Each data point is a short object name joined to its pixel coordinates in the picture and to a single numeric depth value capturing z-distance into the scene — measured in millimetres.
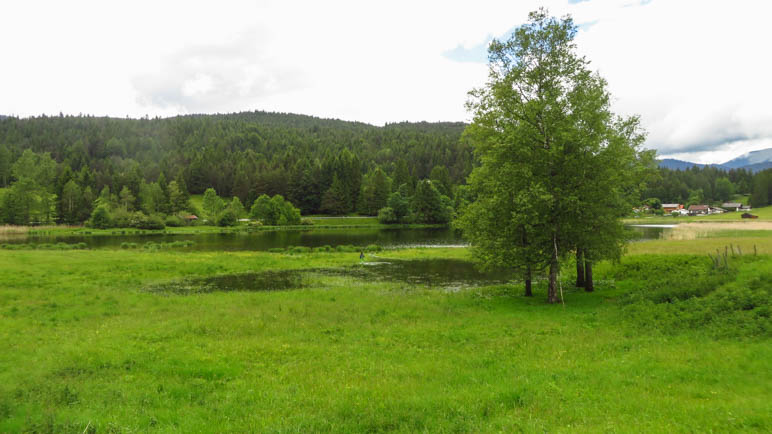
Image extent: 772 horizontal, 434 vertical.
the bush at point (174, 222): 126812
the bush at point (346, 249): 63038
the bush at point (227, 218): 126000
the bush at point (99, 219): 114375
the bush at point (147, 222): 116312
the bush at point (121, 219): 117812
